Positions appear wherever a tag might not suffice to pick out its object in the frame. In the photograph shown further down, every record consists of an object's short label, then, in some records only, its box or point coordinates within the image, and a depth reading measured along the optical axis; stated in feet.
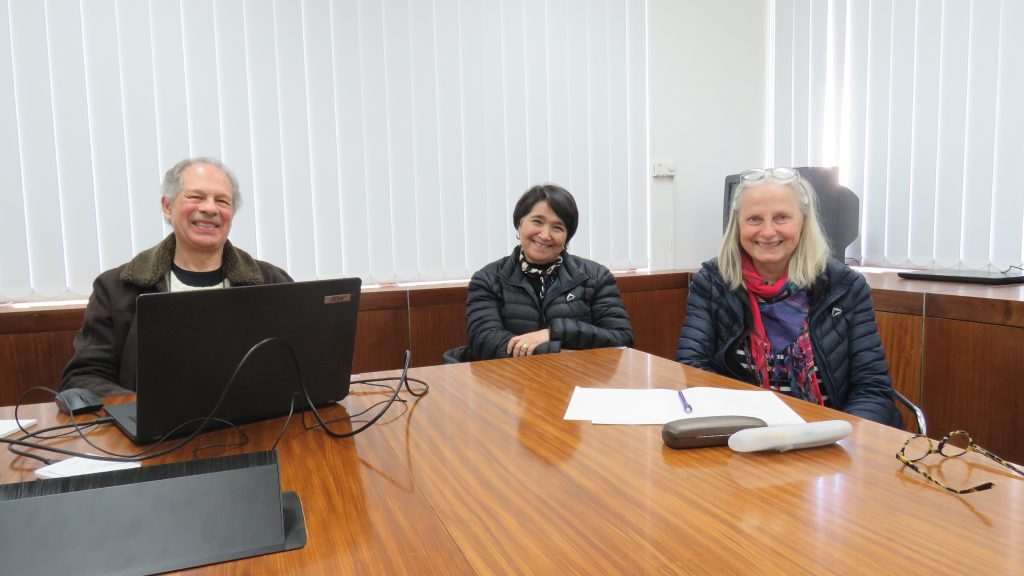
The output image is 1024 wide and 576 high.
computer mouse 3.95
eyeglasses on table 2.83
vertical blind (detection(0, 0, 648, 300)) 7.64
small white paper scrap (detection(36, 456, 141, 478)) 2.87
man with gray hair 5.64
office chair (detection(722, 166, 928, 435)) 9.36
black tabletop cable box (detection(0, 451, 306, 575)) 2.09
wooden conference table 2.10
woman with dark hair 7.55
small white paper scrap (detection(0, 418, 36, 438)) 3.58
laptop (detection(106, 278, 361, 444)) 3.03
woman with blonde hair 5.48
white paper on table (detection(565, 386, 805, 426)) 3.61
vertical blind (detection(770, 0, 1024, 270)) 8.13
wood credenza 6.56
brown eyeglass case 3.13
